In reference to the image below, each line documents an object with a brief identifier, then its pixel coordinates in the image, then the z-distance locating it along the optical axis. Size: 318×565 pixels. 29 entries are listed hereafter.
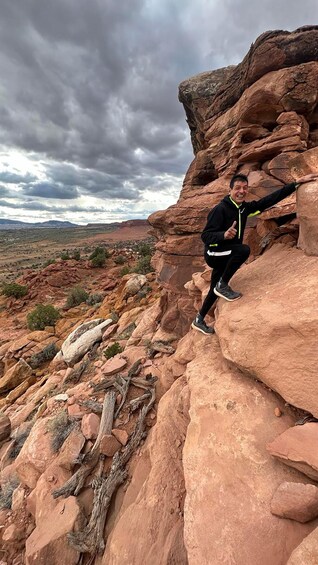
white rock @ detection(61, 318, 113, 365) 12.51
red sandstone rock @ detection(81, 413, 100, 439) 6.20
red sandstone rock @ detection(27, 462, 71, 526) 5.14
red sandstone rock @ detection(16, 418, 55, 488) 6.16
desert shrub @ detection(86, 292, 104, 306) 23.82
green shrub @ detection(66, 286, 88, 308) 25.13
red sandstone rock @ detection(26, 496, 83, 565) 4.23
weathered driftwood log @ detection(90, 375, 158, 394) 7.30
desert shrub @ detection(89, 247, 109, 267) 37.34
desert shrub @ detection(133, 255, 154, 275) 27.42
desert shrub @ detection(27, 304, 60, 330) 20.08
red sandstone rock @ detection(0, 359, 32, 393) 12.84
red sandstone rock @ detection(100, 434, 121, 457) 5.64
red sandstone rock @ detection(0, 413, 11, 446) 8.62
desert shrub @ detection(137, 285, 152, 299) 18.92
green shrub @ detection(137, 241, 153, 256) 40.19
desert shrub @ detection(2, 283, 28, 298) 29.14
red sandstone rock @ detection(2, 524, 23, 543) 5.25
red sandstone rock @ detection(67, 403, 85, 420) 7.09
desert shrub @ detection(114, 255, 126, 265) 39.08
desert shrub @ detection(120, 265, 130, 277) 30.30
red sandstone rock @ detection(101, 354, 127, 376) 8.46
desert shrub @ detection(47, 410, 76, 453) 6.46
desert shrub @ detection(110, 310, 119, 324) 15.03
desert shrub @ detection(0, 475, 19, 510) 6.04
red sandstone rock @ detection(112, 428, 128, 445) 5.79
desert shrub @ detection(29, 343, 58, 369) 14.63
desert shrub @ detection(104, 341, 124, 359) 10.40
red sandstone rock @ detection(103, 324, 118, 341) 13.04
